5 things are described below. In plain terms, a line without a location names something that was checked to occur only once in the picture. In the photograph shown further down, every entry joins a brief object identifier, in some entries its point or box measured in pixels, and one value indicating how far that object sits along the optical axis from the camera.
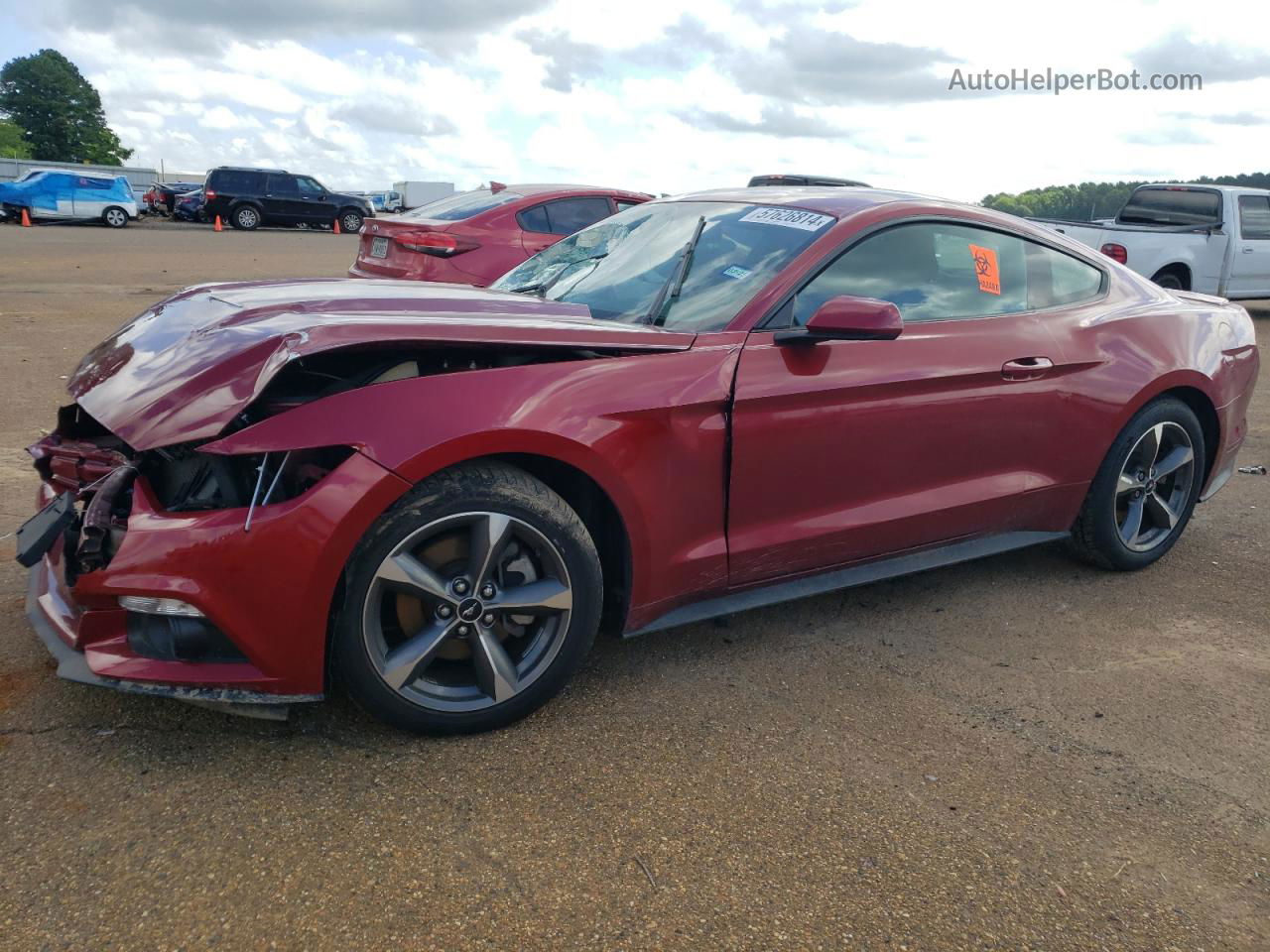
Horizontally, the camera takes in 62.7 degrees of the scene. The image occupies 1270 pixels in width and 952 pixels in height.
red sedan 8.59
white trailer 66.35
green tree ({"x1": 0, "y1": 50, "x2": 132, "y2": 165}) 98.75
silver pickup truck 11.93
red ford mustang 2.60
